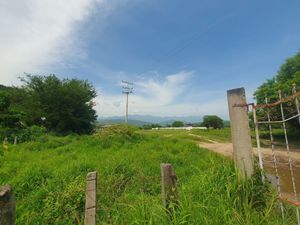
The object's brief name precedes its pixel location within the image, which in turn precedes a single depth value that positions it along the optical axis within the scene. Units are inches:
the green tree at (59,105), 663.6
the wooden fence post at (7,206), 32.7
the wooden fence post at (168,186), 63.7
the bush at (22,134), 458.1
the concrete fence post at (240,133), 73.5
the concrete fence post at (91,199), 64.2
